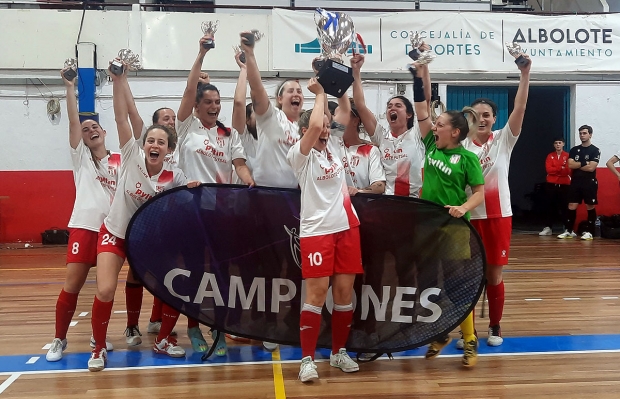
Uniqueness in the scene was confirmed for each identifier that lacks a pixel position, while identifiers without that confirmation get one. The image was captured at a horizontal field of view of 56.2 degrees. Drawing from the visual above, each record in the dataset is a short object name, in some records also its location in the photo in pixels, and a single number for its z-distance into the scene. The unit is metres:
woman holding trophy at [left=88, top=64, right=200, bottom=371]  3.76
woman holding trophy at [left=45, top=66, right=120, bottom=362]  3.94
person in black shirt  10.59
